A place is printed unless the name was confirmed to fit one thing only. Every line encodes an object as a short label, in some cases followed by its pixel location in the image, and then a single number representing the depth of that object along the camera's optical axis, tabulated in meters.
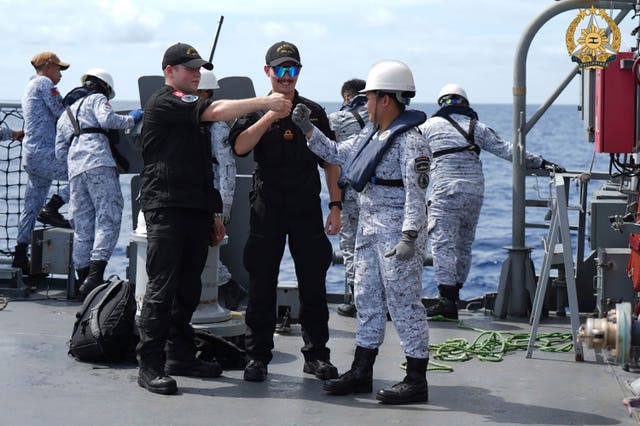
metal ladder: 7.12
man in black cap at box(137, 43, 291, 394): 6.41
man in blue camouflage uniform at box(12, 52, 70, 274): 9.96
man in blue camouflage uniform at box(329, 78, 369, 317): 8.73
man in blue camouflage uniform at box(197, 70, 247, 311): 7.62
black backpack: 7.01
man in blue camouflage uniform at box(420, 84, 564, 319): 8.86
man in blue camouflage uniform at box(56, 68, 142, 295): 9.21
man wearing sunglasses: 6.60
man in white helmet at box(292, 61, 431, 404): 6.11
